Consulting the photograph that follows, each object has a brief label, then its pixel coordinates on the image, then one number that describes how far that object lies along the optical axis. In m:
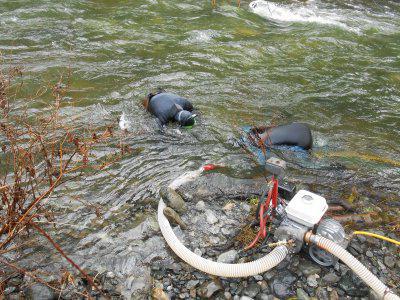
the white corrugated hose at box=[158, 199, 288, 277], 2.97
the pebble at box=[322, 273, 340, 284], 3.17
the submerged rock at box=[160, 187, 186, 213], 3.83
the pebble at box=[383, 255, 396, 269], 3.37
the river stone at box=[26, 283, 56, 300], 2.92
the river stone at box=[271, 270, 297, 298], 3.08
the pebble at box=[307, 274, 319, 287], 3.15
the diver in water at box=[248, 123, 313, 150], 5.09
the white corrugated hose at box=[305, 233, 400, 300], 2.71
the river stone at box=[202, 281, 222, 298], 3.04
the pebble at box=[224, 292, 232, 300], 3.05
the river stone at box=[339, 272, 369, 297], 3.10
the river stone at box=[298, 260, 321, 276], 3.22
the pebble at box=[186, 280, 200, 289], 3.11
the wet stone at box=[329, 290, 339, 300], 3.06
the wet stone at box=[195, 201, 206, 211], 3.92
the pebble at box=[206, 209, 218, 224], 3.75
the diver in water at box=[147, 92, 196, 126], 5.41
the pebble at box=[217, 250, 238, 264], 3.32
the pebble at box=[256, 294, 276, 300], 3.04
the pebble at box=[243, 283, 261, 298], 3.06
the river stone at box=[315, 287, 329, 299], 3.07
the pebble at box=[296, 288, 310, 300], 3.04
